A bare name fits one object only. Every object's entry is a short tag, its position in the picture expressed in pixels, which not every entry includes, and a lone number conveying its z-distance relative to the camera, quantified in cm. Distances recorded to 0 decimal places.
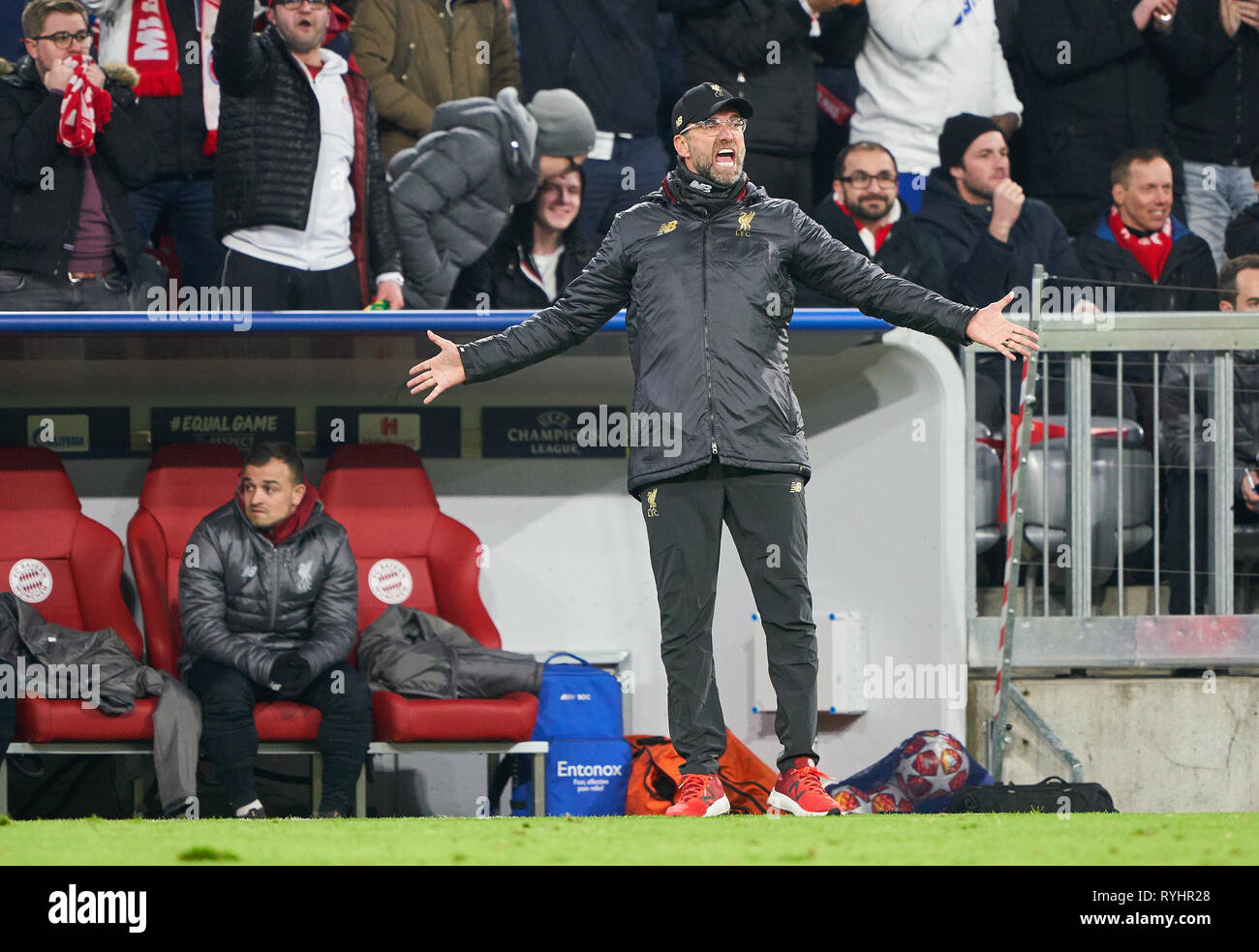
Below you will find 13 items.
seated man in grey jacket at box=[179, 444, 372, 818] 1154
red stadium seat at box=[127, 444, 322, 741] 1313
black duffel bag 1021
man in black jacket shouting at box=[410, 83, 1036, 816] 841
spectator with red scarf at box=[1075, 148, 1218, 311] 1508
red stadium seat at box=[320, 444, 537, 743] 1372
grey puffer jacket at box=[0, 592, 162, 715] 1173
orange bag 1205
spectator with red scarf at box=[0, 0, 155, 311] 1309
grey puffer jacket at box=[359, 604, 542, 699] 1221
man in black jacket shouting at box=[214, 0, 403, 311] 1348
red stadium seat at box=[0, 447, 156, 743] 1330
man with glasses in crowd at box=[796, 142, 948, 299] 1444
